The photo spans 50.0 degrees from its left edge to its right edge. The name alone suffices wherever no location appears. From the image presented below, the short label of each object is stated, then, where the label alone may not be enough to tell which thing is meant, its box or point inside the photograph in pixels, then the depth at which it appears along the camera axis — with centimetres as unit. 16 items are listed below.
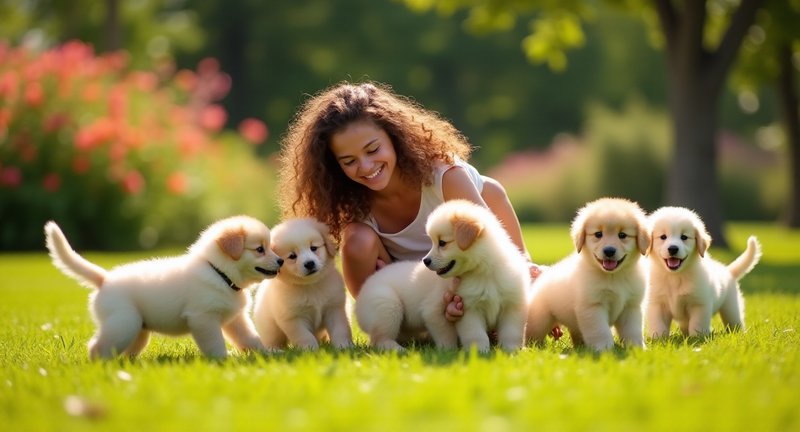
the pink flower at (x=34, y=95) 1237
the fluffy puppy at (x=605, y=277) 405
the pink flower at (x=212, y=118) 1429
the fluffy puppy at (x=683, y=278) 447
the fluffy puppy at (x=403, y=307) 419
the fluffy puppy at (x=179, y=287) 390
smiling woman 490
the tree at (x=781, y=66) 1320
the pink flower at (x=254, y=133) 1443
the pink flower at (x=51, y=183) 1216
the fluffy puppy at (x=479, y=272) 405
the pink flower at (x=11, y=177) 1196
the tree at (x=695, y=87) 1157
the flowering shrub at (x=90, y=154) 1234
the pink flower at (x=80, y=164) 1217
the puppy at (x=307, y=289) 434
